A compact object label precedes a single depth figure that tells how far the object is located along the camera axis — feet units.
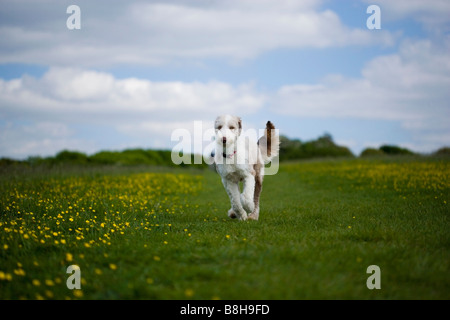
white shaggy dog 24.11
